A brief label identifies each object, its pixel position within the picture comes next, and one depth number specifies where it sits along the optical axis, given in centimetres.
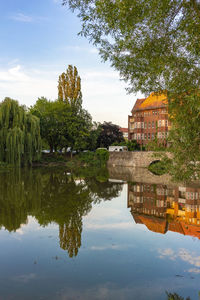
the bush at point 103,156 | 5504
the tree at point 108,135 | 6831
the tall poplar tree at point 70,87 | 5241
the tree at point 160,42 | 867
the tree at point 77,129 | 5203
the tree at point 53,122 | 5156
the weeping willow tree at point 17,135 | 3597
